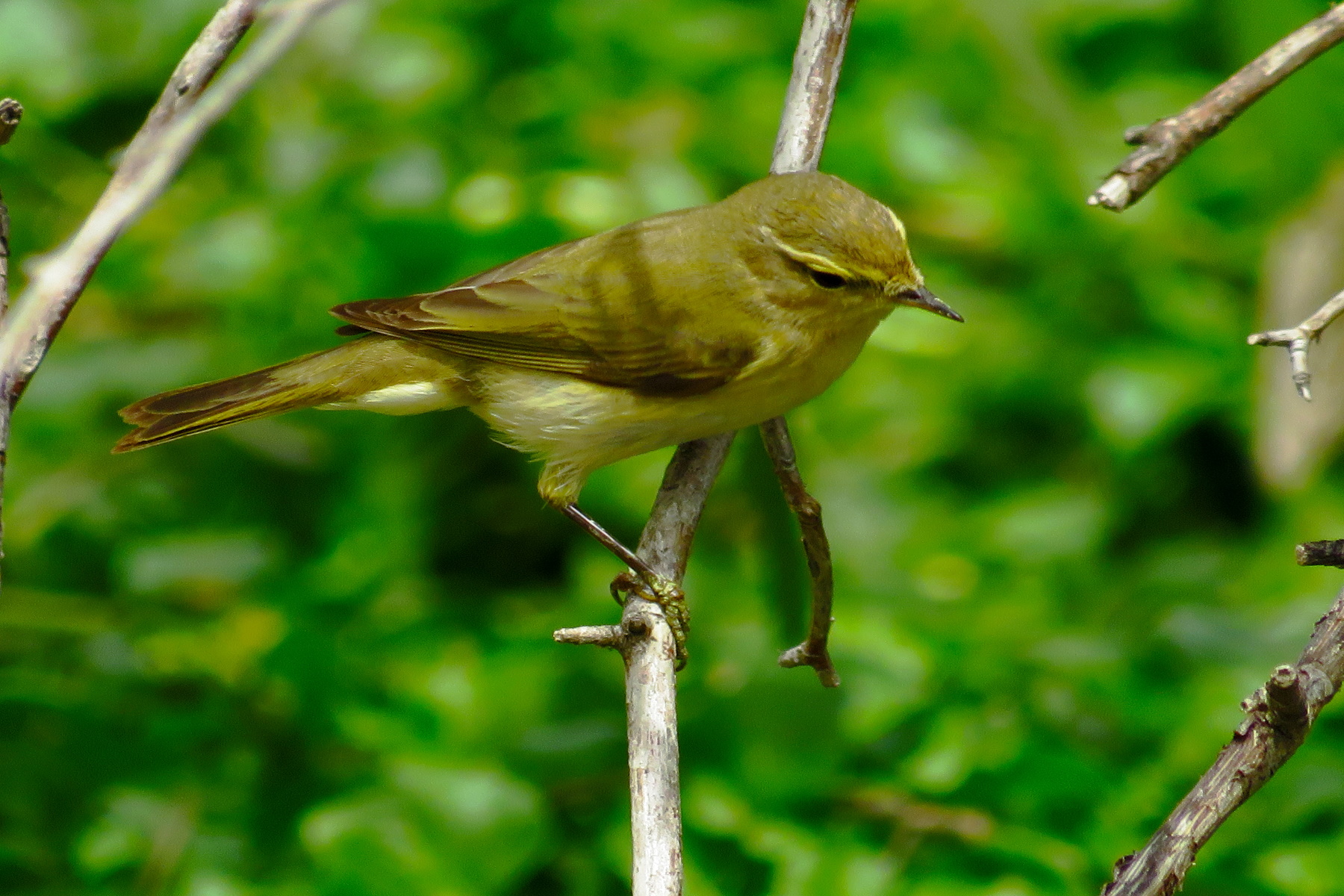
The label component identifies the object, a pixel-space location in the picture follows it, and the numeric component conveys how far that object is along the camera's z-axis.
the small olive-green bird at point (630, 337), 6.81
